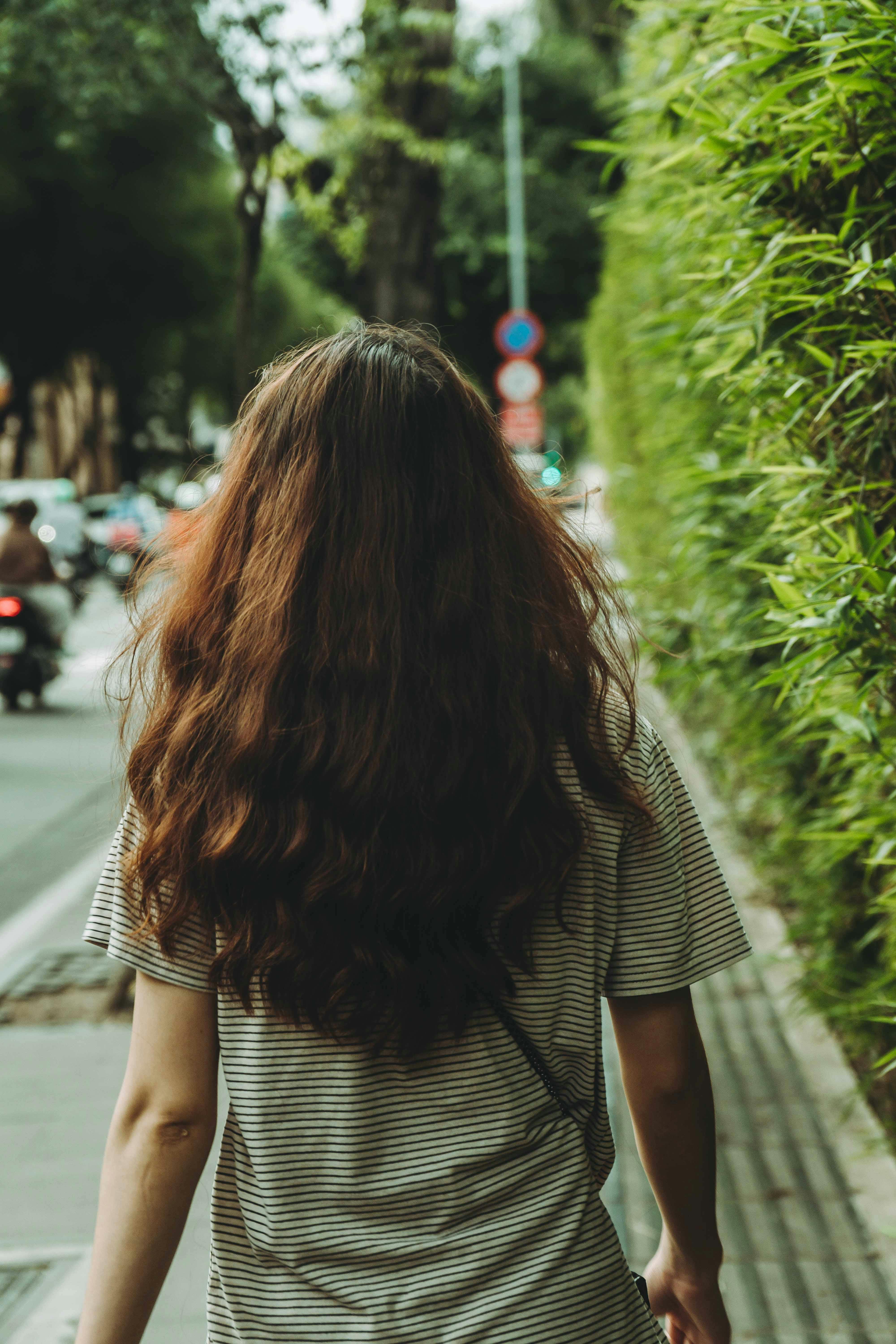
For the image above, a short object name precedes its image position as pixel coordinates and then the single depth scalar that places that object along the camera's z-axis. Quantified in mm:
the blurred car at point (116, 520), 23938
